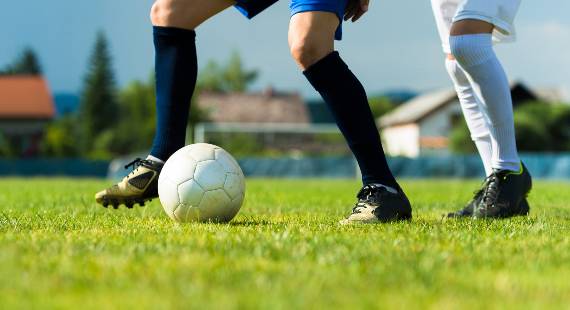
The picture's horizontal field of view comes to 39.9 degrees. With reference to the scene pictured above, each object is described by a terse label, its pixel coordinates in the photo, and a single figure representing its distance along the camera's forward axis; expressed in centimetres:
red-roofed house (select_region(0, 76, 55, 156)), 5353
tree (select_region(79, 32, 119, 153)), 7169
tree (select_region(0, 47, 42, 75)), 8531
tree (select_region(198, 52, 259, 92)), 7925
